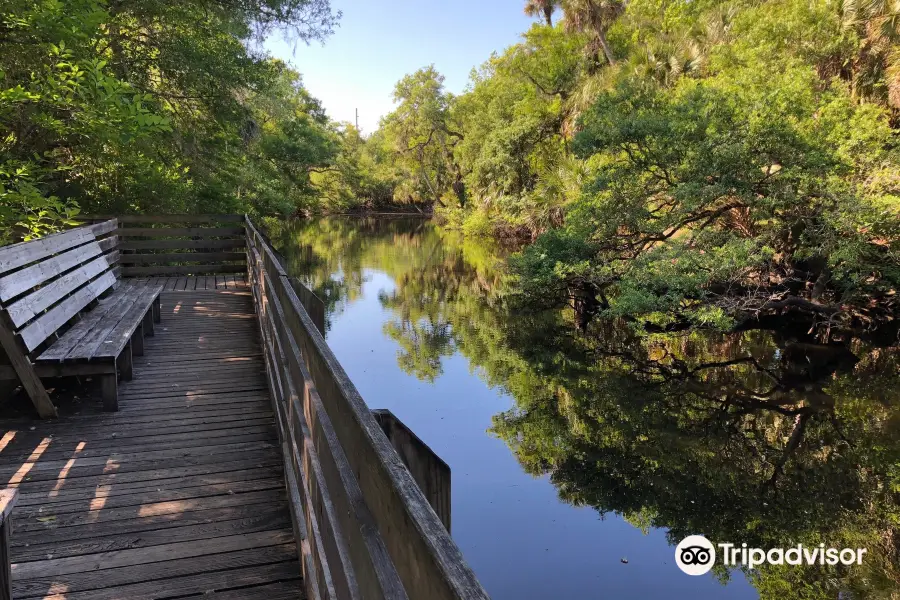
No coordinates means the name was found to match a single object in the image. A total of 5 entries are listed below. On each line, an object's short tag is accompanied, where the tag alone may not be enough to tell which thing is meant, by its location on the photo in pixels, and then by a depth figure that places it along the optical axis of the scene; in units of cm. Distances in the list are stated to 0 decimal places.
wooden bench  411
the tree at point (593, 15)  2450
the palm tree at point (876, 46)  1170
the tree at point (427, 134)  4766
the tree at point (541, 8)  3012
